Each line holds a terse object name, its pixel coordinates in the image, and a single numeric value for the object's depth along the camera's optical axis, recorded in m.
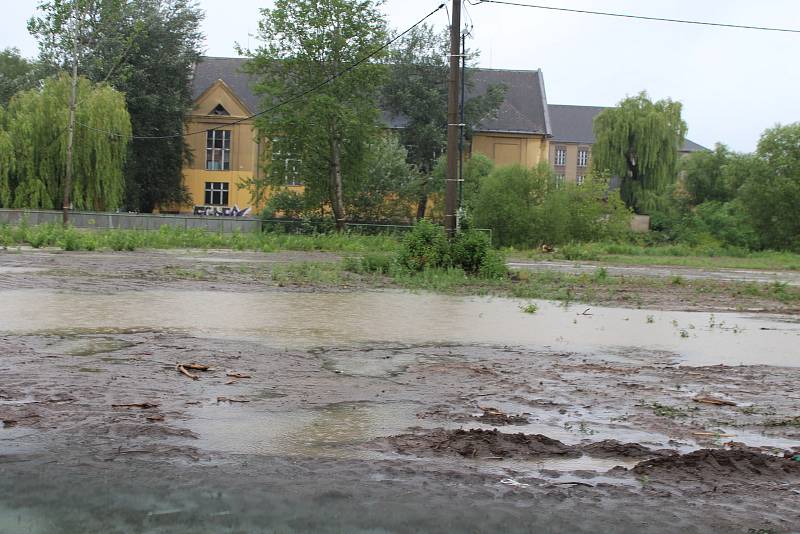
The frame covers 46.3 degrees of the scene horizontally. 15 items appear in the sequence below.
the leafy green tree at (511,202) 46.16
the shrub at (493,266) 21.72
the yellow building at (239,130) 71.19
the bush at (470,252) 22.22
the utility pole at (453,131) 22.34
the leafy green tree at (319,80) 47.25
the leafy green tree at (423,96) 70.00
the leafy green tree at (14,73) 68.62
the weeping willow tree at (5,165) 47.31
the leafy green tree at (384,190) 53.44
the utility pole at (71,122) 42.69
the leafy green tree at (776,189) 56.84
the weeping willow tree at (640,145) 72.75
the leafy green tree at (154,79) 62.75
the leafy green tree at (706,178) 76.50
